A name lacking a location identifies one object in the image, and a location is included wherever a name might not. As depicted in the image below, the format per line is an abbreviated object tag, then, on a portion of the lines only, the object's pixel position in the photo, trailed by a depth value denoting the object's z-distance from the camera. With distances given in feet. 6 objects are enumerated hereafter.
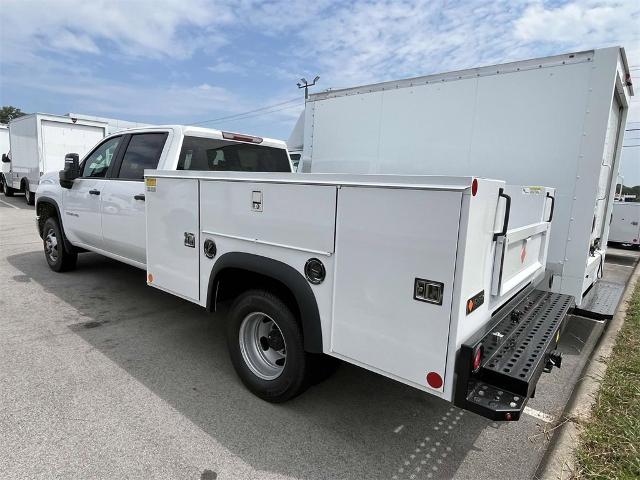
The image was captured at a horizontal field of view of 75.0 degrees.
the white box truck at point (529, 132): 12.34
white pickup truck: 6.80
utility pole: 105.60
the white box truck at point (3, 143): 69.31
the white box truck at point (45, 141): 47.96
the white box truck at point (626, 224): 38.14
